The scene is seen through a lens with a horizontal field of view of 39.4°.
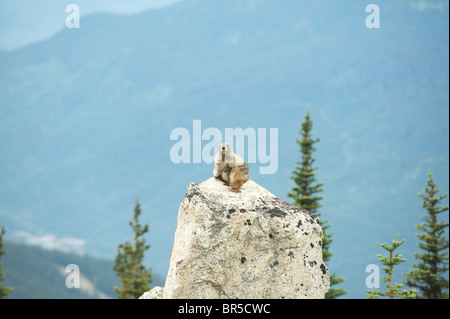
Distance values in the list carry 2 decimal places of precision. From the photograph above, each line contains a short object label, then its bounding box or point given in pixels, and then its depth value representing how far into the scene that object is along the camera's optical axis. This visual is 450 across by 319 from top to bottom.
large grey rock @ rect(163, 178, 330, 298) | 14.75
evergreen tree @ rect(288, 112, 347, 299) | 35.09
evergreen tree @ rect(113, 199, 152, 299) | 40.75
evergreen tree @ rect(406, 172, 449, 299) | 35.81
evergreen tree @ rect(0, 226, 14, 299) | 44.97
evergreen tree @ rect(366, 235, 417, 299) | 18.42
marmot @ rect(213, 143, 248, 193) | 16.23
